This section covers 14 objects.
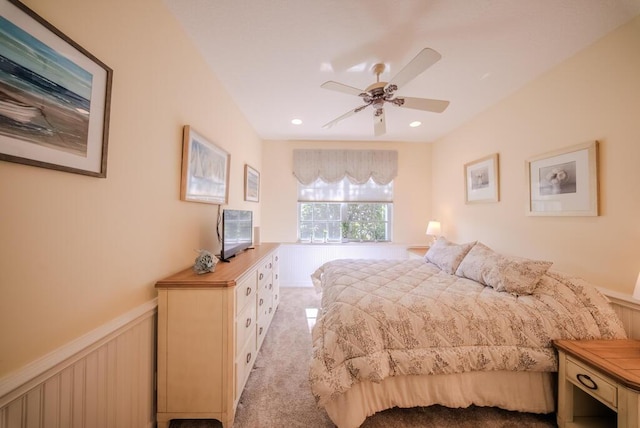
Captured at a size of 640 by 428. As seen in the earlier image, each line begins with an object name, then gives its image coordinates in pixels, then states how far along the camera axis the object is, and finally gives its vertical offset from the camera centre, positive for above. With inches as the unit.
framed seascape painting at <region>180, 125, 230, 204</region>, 66.2 +16.2
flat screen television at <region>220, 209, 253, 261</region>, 76.9 -5.8
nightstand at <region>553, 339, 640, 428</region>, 44.0 -33.6
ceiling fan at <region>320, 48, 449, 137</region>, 63.0 +43.0
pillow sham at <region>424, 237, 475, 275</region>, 93.7 -14.4
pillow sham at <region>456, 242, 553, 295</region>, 67.9 -15.7
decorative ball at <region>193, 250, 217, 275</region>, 60.9 -12.8
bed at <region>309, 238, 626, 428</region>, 54.0 -31.8
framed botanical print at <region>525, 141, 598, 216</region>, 69.4 +14.9
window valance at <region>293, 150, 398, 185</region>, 160.4 +39.1
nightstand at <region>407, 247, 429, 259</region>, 140.9 -19.5
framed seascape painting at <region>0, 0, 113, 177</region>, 28.4 +17.2
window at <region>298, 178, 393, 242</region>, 165.0 +6.7
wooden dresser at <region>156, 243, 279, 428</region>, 53.3 -31.5
